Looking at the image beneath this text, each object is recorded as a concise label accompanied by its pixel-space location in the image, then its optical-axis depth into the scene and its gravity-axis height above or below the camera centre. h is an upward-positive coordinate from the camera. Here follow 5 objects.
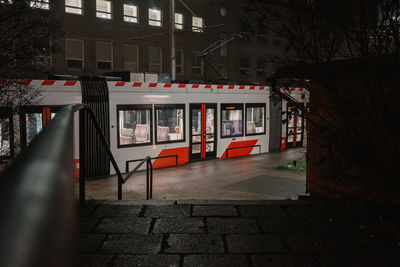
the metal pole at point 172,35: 18.40 +4.11
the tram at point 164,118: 10.30 -0.05
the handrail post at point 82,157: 4.29 -0.47
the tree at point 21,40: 5.04 +1.07
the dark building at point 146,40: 23.72 +5.57
